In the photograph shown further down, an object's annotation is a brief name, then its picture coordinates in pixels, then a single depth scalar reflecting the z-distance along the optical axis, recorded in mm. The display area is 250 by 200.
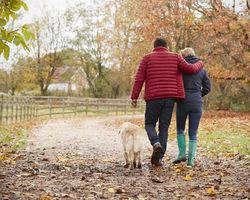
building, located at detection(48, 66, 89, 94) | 50125
